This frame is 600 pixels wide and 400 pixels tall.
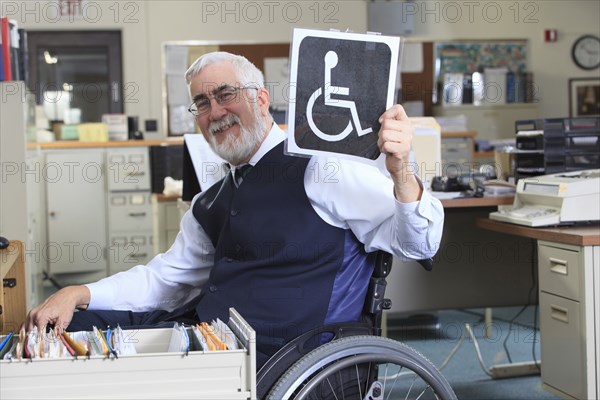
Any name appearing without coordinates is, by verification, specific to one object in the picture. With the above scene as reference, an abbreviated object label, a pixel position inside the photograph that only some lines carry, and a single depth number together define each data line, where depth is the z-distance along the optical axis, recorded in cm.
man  172
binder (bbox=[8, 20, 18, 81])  390
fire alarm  856
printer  276
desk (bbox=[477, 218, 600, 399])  252
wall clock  868
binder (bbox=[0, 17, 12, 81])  377
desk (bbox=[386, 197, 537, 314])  339
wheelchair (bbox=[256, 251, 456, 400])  150
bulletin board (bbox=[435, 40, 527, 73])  842
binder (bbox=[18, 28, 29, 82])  411
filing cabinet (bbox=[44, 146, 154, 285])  644
